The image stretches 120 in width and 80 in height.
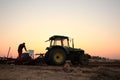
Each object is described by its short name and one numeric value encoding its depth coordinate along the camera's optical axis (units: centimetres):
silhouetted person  1698
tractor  1466
